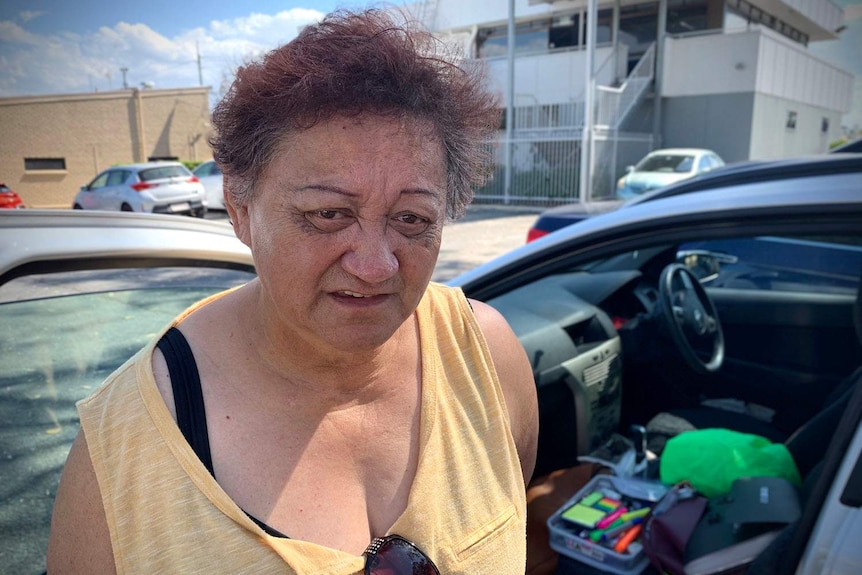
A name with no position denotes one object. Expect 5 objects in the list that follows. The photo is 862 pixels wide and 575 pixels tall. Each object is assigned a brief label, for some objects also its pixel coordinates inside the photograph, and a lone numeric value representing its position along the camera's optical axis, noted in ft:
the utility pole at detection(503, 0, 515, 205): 69.77
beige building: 72.43
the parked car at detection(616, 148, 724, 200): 53.31
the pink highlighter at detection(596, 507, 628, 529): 8.08
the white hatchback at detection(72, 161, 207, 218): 55.77
